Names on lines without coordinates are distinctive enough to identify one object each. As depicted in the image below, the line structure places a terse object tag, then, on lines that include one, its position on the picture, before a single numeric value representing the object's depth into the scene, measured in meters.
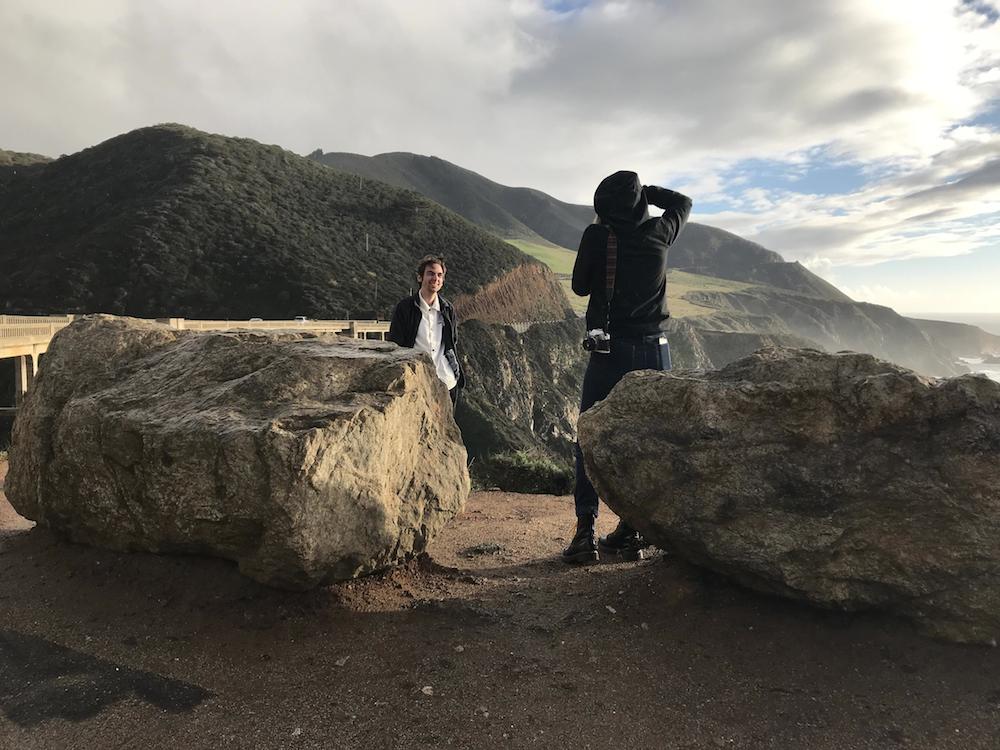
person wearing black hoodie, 4.09
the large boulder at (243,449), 3.05
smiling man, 5.27
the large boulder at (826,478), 2.74
